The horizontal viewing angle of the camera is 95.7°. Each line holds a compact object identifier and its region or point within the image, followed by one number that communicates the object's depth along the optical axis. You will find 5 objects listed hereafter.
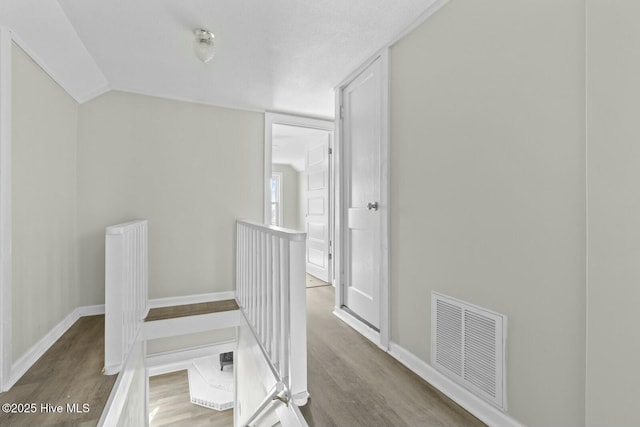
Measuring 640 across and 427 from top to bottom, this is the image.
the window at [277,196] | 6.00
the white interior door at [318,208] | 3.94
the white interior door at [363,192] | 2.18
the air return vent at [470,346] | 1.31
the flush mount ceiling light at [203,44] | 1.86
